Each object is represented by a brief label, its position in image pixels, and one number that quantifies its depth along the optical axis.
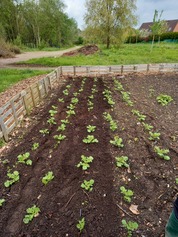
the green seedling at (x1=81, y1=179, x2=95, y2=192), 2.60
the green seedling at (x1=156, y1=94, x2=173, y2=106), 5.99
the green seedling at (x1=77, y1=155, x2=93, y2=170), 2.99
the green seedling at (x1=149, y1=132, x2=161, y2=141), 3.89
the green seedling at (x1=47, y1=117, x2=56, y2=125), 4.60
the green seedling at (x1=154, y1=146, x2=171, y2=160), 3.25
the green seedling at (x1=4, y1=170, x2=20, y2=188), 2.72
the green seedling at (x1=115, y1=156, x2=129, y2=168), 3.06
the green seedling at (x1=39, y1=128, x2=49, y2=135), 4.16
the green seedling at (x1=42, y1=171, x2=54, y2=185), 2.74
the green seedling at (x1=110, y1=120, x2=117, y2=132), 4.22
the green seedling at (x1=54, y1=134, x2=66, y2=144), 3.86
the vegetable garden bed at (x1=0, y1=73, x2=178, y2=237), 2.16
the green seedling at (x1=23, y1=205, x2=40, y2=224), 2.18
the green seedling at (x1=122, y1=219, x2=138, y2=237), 2.04
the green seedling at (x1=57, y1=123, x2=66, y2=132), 4.25
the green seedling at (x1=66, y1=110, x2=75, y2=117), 5.11
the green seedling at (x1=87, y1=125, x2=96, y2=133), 4.13
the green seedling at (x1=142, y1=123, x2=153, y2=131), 4.30
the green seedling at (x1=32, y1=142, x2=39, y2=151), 3.59
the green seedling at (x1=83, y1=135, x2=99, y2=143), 3.70
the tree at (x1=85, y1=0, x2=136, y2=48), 19.72
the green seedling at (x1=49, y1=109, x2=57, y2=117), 5.06
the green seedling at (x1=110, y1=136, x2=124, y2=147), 3.58
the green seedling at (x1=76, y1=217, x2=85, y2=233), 2.04
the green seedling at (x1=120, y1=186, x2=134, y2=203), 2.45
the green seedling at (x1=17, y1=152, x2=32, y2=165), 3.17
